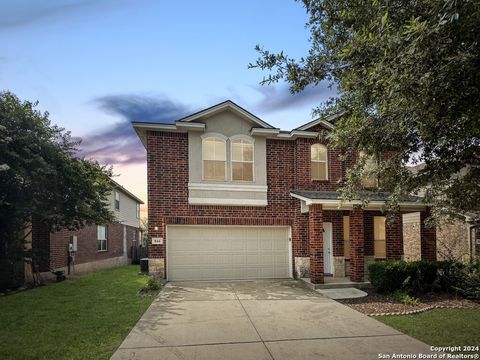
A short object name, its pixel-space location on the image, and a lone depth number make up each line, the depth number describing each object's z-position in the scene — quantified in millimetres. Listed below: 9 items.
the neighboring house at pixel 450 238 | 16550
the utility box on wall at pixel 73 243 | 18564
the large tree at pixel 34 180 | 12680
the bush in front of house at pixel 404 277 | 12164
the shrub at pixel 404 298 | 10797
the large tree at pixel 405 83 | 3803
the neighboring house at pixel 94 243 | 16188
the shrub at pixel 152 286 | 12422
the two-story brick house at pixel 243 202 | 14492
